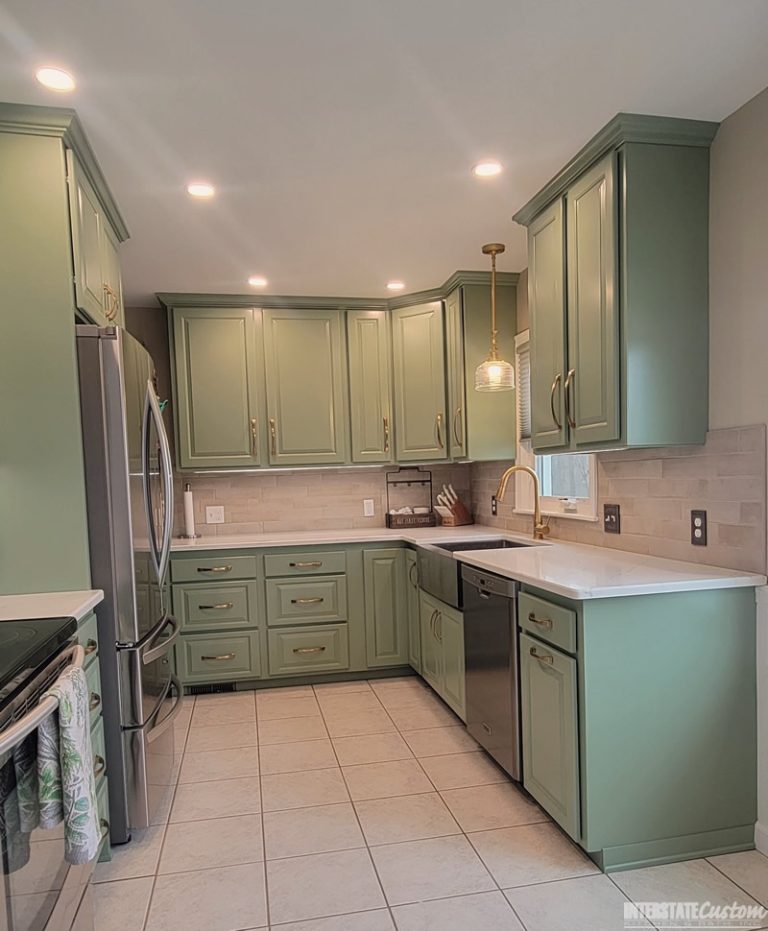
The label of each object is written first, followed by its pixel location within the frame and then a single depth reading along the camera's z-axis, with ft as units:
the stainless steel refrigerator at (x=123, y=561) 6.61
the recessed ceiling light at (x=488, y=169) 7.44
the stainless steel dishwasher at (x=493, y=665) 7.43
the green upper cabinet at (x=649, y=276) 6.78
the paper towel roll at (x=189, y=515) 12.90
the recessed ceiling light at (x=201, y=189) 7.64
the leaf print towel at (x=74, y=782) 4.07
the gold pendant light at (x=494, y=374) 9.95
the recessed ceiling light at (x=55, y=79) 5.52
